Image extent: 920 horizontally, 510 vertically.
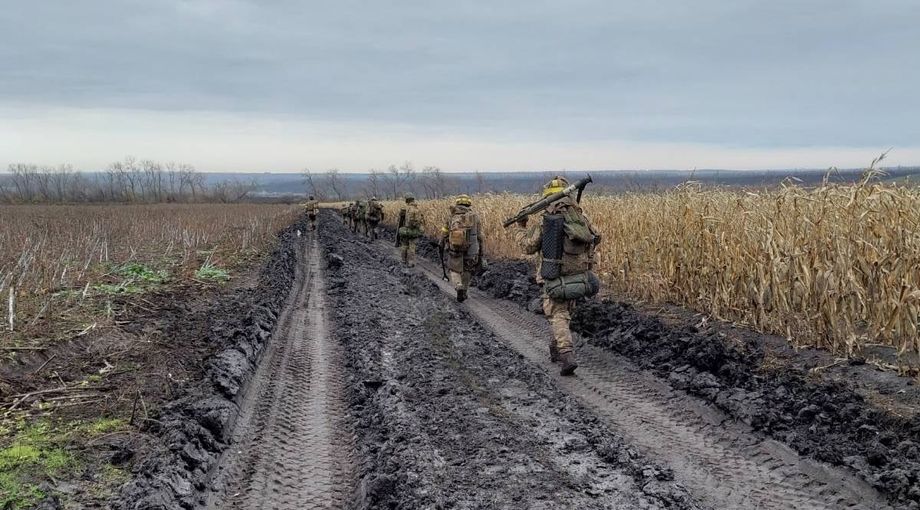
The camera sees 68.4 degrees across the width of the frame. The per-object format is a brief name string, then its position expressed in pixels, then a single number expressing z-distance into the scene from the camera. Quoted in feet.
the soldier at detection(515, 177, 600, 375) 25.16
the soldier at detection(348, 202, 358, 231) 113.41
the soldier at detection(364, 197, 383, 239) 91.30
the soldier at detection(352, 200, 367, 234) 102.26
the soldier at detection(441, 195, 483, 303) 41.91
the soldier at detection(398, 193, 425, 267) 58.18
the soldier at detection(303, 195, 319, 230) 106.42
